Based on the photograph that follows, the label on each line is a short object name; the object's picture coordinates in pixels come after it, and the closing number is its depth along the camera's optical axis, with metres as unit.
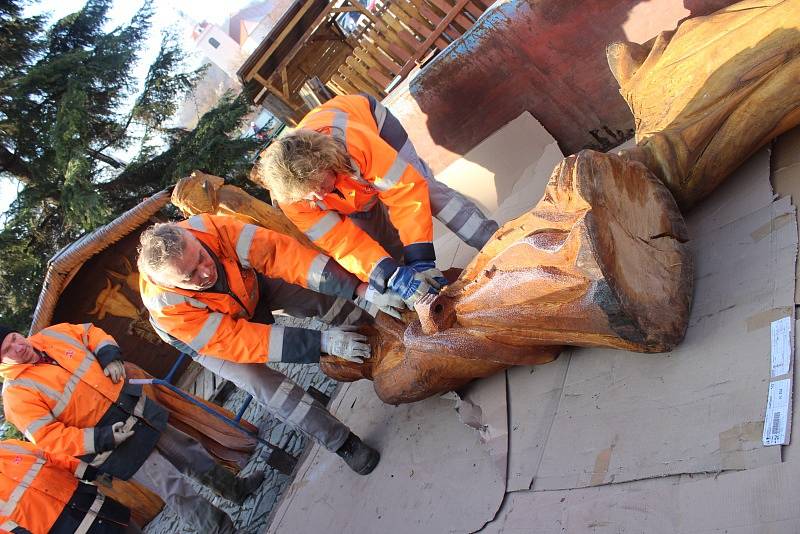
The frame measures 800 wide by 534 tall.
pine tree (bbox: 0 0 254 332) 6.77
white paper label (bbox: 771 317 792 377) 1.69
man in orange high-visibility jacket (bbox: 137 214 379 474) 2.92
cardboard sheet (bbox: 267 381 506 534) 2.58
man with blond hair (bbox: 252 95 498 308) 2.61
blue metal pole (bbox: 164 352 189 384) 5.82
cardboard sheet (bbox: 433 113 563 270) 3.71
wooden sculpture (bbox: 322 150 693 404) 1.97
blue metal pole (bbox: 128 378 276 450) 4.46
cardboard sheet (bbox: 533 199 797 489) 1.74
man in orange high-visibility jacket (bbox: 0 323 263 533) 3.52
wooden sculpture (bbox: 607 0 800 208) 2.08
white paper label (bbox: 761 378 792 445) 1.58
